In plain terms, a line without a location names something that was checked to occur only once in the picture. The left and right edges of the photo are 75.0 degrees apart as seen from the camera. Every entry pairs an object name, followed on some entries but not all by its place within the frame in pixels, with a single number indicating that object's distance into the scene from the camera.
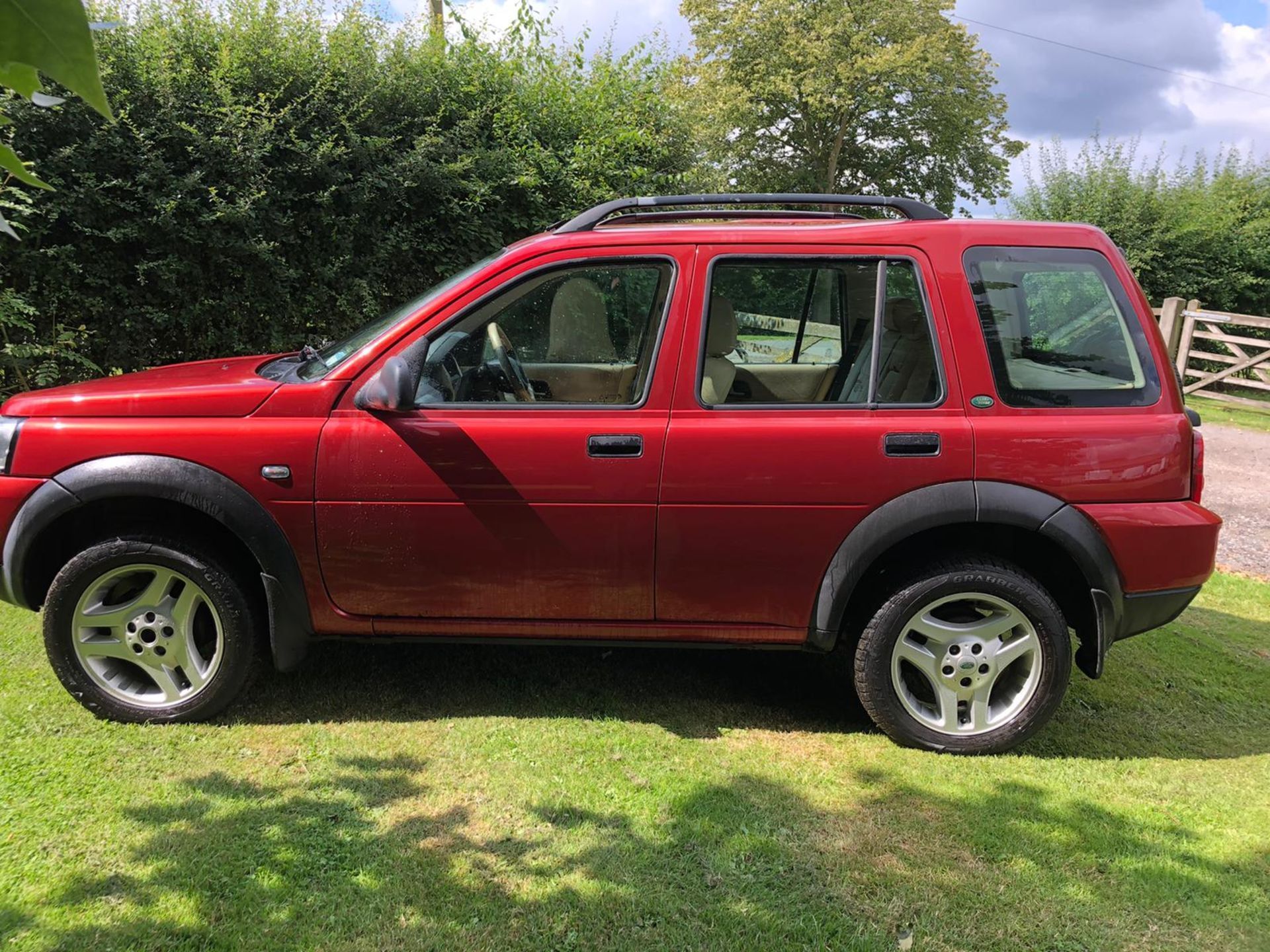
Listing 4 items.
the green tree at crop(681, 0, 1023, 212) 27.53
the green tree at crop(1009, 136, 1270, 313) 15.98
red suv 2.95
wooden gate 13.16
